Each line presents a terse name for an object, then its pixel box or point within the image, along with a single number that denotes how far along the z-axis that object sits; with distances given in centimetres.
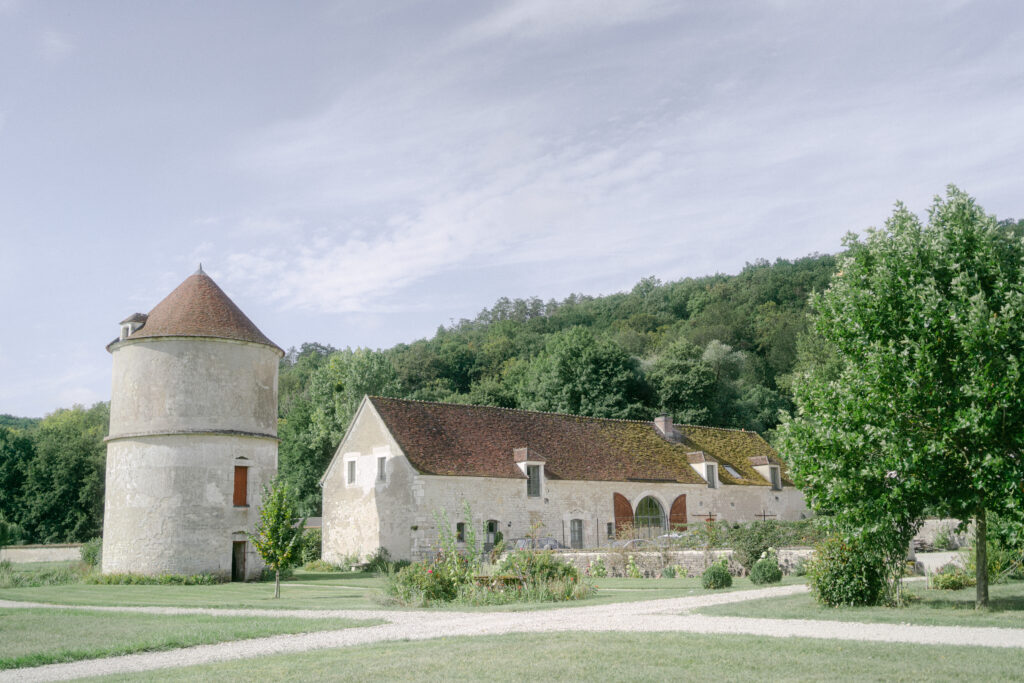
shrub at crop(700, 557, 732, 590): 2078
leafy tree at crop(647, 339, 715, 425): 5675
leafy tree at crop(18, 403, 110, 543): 5678
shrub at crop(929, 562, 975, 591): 1850
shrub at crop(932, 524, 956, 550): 2736
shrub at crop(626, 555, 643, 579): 2659
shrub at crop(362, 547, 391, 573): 3216
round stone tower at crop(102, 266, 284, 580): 2847
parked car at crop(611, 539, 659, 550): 2818
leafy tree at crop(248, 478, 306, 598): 2242
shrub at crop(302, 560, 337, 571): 3444
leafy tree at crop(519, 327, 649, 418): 5412
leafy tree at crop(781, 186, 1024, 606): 1364
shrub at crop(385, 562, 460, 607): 1838
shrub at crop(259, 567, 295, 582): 3011
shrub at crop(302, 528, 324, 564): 3809
